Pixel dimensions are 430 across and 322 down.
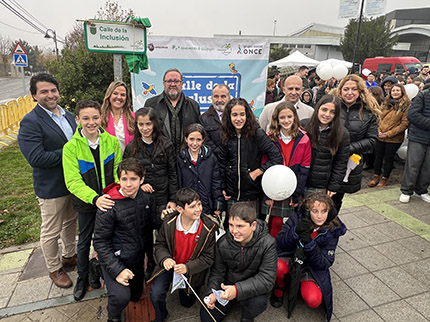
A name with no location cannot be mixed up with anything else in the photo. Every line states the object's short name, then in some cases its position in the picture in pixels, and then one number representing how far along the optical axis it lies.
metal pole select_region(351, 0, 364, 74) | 15.38
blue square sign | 11.09
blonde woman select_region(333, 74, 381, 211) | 3.28
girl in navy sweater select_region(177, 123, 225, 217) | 2.81
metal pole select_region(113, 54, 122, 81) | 3.55
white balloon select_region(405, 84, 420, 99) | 6.20
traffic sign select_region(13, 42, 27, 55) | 11.07
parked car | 17.41
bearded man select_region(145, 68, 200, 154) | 3.30
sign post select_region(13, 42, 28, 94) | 11.07
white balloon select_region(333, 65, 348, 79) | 7.96
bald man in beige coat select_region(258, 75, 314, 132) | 3.44
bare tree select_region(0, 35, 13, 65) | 53.89
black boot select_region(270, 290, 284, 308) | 2.68
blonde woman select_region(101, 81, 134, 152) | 3.02
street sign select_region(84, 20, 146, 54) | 3.32
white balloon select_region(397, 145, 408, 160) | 5.74
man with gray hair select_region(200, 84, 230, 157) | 3.09
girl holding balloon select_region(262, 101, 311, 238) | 2.91
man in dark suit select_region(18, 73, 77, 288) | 2.51
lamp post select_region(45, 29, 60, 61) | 27.31
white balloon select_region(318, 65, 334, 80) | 8.29
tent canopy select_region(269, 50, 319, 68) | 16.69
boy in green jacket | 2.48
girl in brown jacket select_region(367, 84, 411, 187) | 5.08
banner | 4.74
